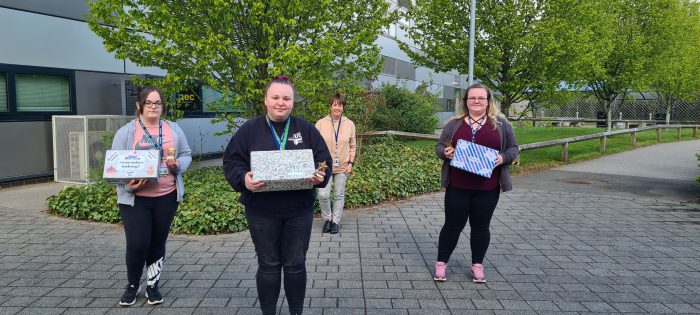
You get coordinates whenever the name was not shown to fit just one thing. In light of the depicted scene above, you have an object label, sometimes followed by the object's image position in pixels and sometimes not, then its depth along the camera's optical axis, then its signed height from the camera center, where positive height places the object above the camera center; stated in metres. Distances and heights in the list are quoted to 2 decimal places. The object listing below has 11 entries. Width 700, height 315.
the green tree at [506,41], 12.45 +2.04
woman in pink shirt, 3.86 -0.58
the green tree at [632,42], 19.88 +3.16
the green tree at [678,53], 20.77 +3.11
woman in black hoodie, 3.27 -0.52
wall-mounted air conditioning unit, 9.51 -0.47
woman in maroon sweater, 4.42 -0.47
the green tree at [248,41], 7.69 +1.26
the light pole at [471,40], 12.02 +1.95
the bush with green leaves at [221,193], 6.38 -1.11
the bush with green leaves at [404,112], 17.36 +0.30
